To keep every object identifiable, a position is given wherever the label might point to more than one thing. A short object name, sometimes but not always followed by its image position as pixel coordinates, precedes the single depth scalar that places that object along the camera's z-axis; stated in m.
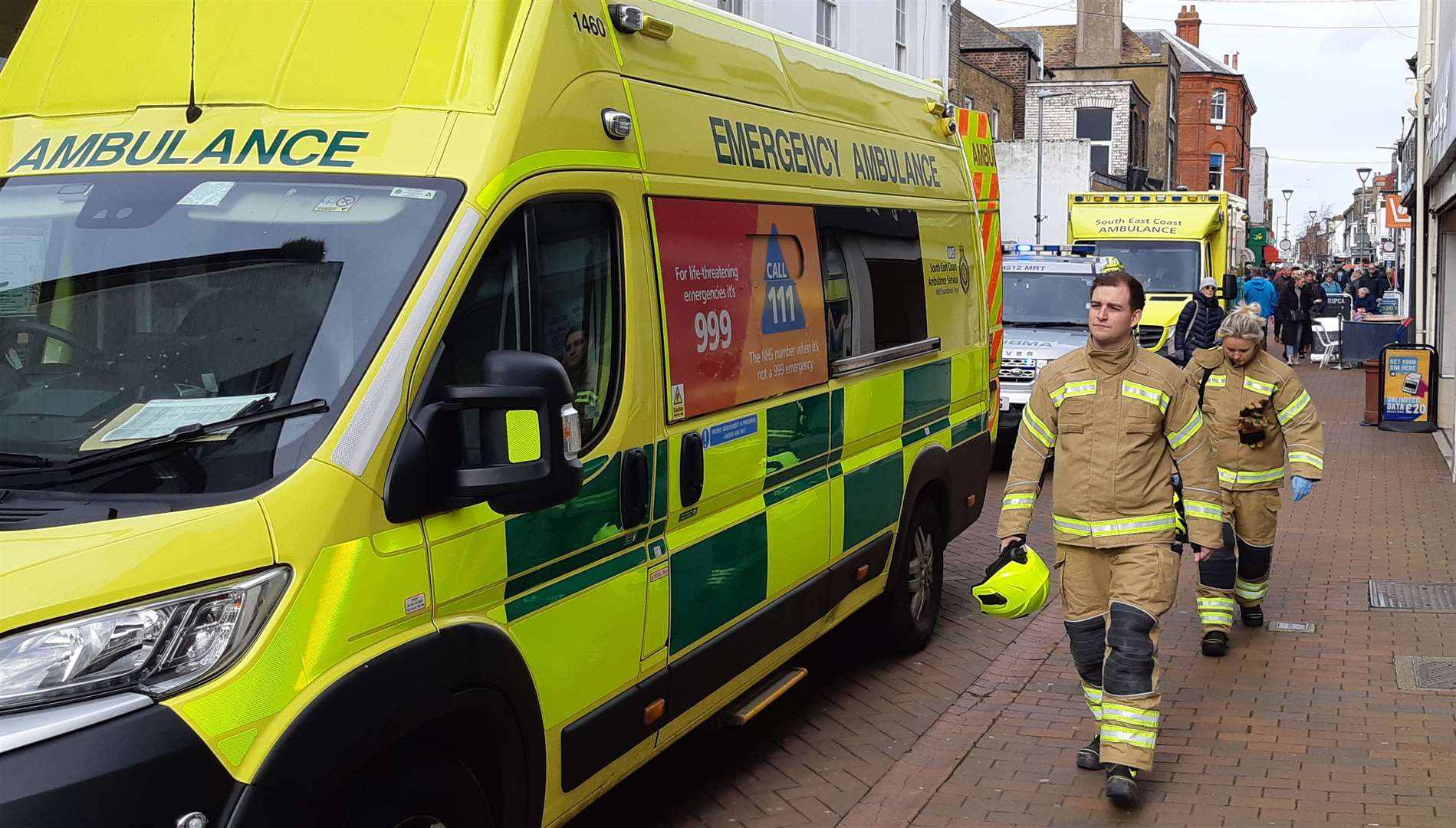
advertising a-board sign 16.61
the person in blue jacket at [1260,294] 27.03
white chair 28.12
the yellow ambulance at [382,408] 2.81
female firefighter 7.21
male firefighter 5.23
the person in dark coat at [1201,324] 17.47
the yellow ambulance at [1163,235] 22.09
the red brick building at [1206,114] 84.25
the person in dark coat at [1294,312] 29.34
